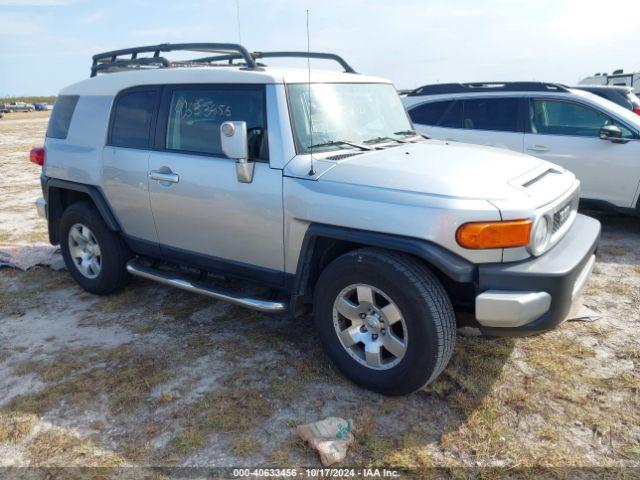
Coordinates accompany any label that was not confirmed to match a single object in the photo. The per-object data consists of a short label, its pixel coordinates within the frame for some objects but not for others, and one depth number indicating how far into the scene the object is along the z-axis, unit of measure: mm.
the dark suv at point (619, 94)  9273
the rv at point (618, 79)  16641
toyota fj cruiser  2803
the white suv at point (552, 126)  6164
